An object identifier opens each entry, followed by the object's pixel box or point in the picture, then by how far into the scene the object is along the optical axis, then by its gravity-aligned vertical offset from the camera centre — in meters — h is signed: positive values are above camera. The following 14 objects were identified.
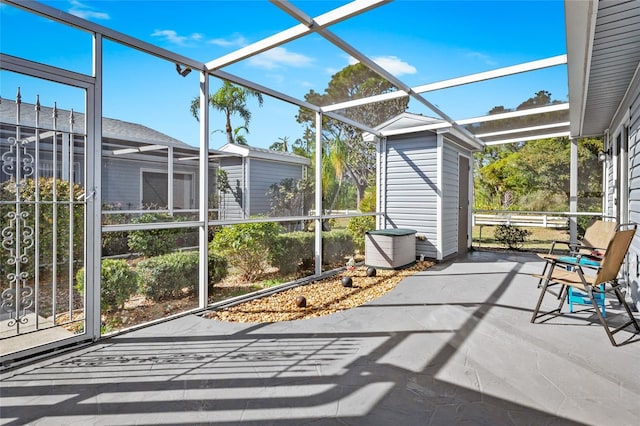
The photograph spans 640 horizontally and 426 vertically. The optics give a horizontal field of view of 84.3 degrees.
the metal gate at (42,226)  2.53 -0.12
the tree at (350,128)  5.95 +1.60
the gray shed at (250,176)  4.26 +0.47
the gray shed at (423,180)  6.69 +0.63
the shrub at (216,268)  4.21 -0.69
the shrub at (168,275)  3.43 -0.64
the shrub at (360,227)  6.73 -0.31
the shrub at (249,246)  4.56 -0.47
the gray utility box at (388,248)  6.01 -0.64
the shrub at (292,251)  5.17 -0.60
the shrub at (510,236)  8.62 -0.59
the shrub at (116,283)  3.19 -0.67
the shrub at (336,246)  5.81 -0.61
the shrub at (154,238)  3.27 -0.27
